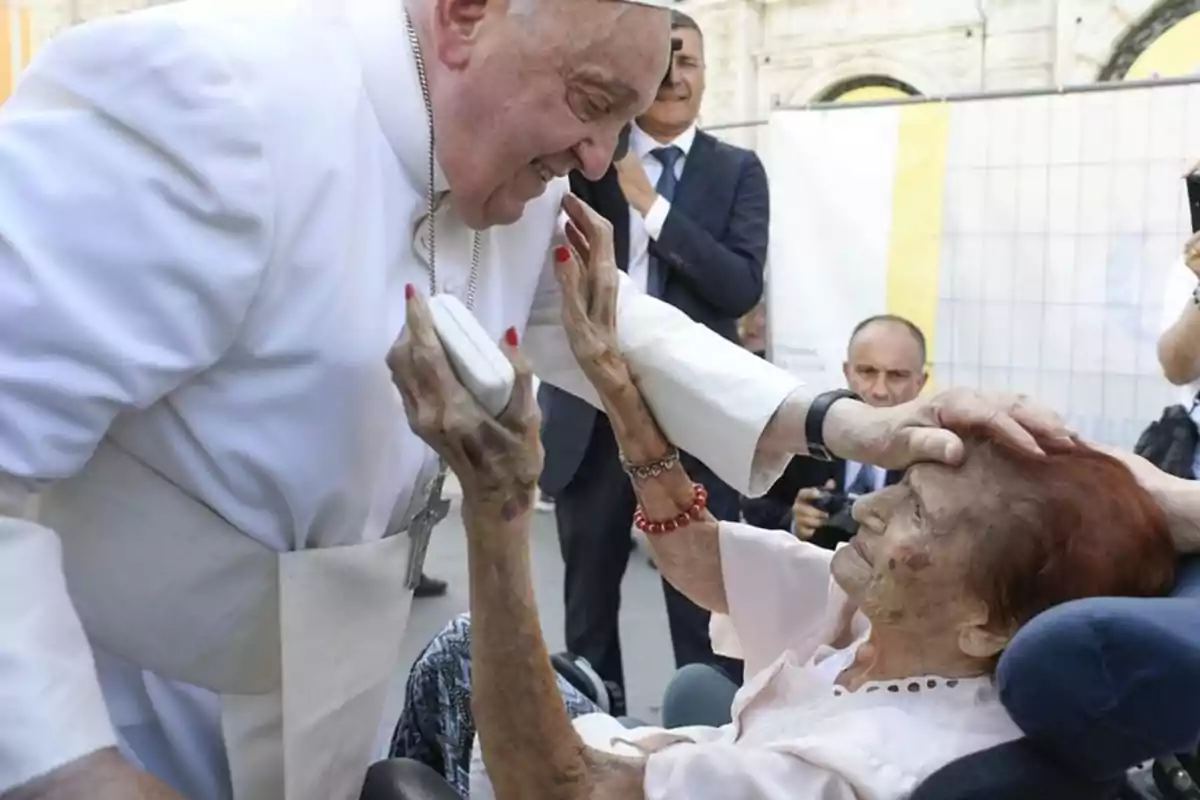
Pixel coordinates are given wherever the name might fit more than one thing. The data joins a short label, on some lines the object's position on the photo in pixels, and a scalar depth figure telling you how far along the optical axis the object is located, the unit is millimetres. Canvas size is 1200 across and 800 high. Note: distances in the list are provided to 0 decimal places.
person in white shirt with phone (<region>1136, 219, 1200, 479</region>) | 2516
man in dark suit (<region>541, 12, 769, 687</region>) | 2848
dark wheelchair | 1049
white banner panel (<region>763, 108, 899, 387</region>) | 4434
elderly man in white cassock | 946
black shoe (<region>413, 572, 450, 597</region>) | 4469
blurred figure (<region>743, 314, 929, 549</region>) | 3092
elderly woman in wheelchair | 1090
